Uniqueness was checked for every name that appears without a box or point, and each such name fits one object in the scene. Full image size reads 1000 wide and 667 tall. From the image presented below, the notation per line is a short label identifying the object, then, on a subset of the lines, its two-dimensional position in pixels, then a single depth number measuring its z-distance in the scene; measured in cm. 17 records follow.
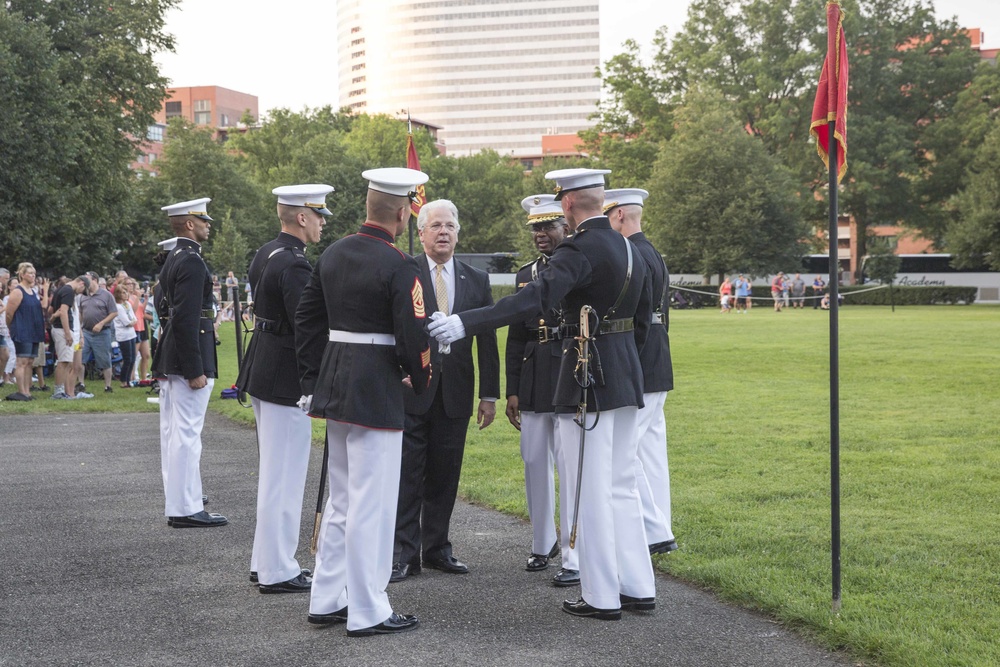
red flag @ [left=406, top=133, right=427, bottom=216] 1039
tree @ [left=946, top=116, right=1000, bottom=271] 5909
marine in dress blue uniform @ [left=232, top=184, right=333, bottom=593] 610
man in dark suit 646
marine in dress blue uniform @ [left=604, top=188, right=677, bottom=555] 665
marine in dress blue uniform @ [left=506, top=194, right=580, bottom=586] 646
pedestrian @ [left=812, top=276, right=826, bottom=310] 6049
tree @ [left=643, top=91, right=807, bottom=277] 6159
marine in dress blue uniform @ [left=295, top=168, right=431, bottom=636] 511
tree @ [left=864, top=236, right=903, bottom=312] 6209
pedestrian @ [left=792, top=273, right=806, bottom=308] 5697
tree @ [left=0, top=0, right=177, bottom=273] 2761
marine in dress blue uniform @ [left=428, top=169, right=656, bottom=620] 550
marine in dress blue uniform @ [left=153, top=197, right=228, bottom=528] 784
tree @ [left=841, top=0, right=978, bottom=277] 6644
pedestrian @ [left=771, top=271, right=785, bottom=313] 5388
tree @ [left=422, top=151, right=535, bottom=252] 9831
